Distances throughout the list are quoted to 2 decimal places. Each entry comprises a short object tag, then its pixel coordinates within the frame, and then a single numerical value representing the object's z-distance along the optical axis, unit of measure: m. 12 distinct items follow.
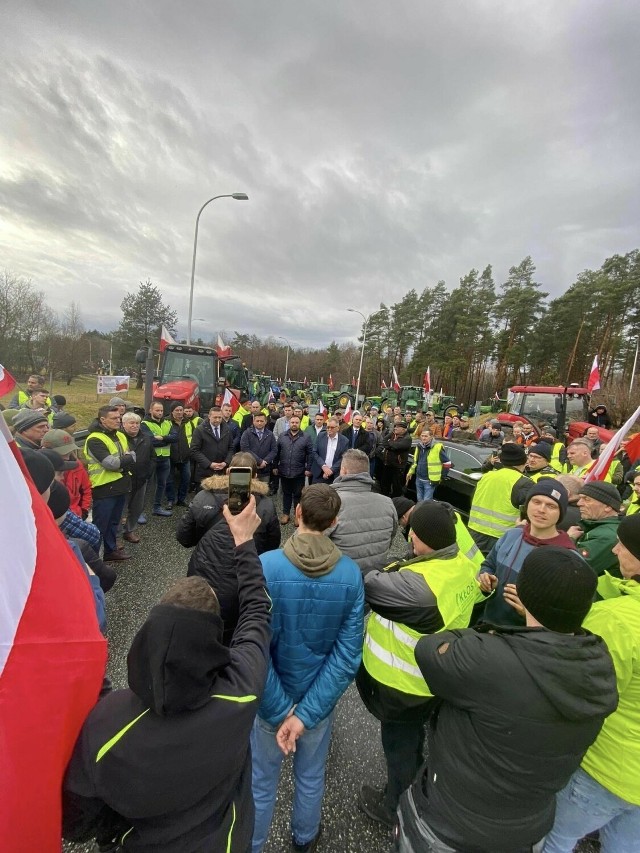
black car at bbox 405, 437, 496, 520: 5.89
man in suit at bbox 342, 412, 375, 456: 7.91
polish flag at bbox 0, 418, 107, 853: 0.90
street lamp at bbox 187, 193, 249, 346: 14.06
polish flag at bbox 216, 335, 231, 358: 12.89
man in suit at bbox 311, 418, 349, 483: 6.29
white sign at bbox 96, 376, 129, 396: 15.20
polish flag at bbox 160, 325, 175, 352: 11.19
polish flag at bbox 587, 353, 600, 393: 10.27
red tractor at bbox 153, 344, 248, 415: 11.00
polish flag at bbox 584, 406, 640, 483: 3.69
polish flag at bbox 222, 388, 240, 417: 7.66
